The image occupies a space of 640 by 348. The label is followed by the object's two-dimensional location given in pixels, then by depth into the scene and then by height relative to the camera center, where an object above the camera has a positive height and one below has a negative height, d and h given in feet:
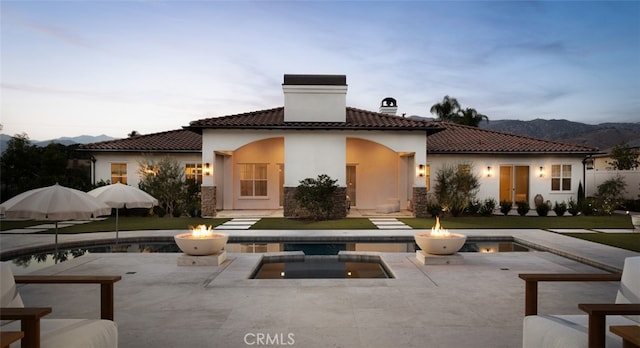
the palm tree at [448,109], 126.62 +20.87
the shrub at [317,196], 58.18 -2.51
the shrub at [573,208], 65.51 -4.53
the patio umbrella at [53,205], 25.49 -1.75
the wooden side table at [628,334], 8.93 -3.36
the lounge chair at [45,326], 9.93 -4.24
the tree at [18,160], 85.56 +3.51
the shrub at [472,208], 64.28 -4.47
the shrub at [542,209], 63.34 -4.51
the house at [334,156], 61.87 +3.70
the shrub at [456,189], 63.52 -1.58
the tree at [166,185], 62.03 -1.16
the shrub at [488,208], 64.23 -4.47
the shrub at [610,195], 65.53 -2.69
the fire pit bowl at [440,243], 29.81 -4.60
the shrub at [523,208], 63.93 -4.43
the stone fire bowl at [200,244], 29.45 -4.64
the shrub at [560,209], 64.23 -4.55
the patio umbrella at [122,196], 35.58 -1.63
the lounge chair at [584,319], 10.40 -4.08
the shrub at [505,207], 65.62 -4.38
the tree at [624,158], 98.17 +5.06
